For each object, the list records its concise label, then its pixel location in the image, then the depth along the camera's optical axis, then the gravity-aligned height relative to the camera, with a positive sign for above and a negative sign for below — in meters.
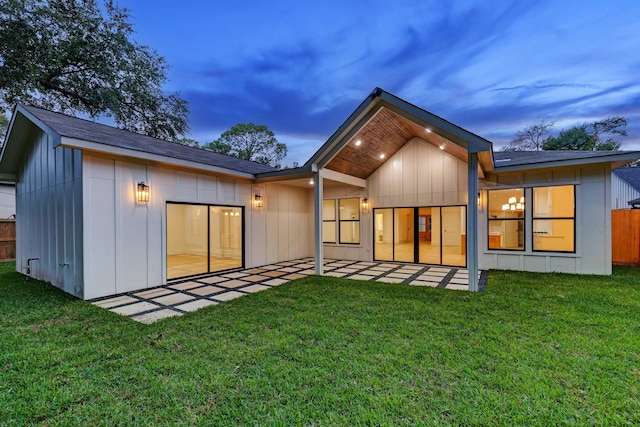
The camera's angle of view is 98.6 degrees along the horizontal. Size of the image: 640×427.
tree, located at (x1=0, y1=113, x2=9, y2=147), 13.75 +4.50
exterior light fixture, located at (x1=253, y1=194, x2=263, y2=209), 8.08 +0.33
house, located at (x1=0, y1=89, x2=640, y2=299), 5.13 +0.30
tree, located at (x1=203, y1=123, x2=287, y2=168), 23.23 +5.96
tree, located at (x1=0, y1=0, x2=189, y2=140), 9.12 +5.86
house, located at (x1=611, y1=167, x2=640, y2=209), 14.28 +1.31
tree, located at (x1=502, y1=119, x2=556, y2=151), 21.81 +6.18
